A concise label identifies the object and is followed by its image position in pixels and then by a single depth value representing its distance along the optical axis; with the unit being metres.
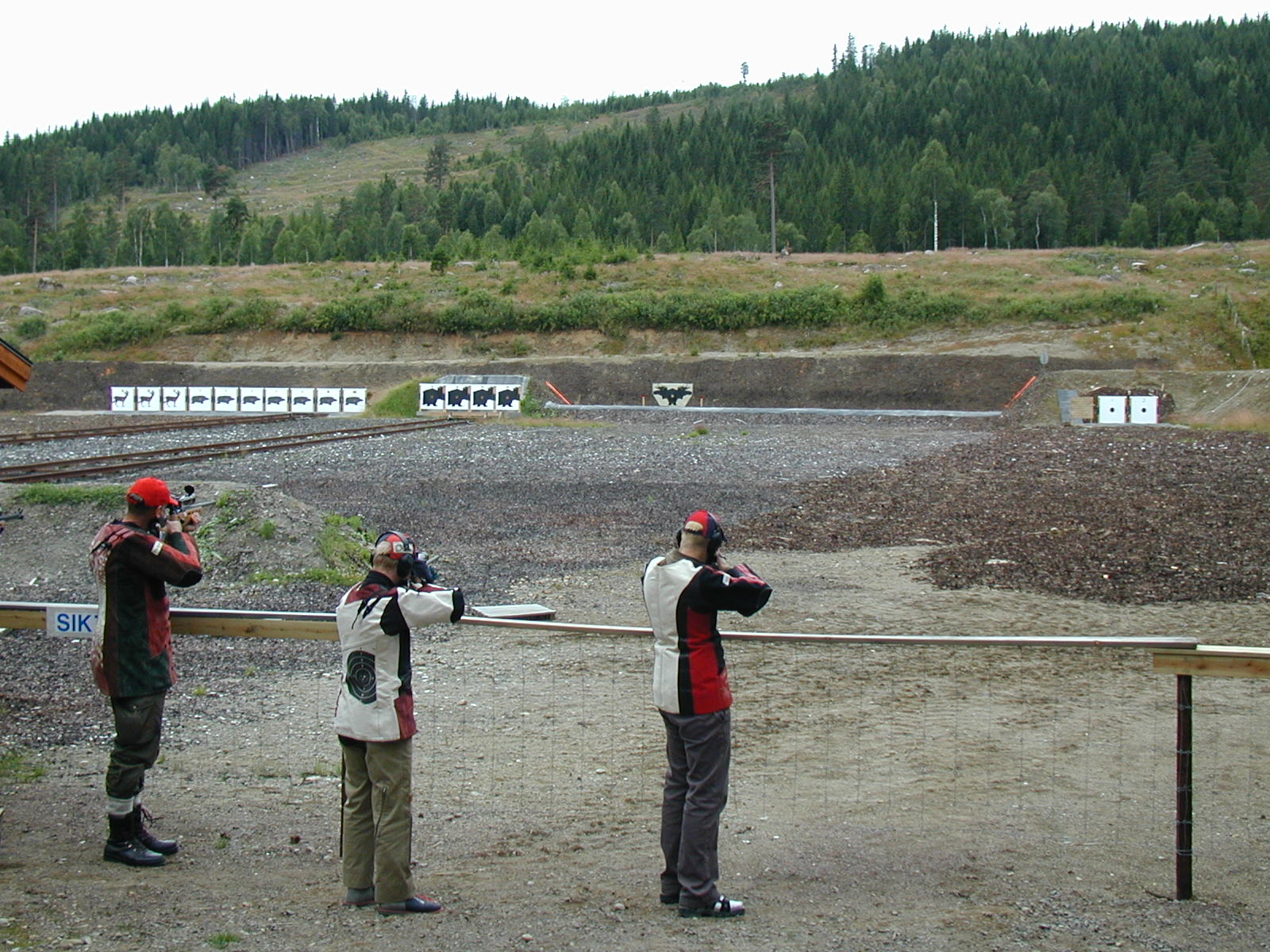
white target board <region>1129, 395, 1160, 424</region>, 42.91
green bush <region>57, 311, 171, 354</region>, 66.94
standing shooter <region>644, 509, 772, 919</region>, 5.16
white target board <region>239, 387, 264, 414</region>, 53.12
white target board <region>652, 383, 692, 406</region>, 53.56
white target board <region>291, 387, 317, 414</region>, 53.31
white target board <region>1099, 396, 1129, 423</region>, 43.25
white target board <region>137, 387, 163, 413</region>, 53.57
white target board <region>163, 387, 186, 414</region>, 53.72
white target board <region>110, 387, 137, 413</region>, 53.66
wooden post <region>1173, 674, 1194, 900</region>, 5.36
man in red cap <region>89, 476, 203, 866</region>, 5.73
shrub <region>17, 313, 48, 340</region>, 67.88
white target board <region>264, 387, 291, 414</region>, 53.44
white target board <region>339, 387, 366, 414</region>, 53.00
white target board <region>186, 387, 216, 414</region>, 53.66
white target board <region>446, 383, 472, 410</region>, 51.84
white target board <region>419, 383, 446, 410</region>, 52.18
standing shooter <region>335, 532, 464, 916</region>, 5.16
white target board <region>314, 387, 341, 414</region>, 53.53
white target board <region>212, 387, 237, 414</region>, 53.25
